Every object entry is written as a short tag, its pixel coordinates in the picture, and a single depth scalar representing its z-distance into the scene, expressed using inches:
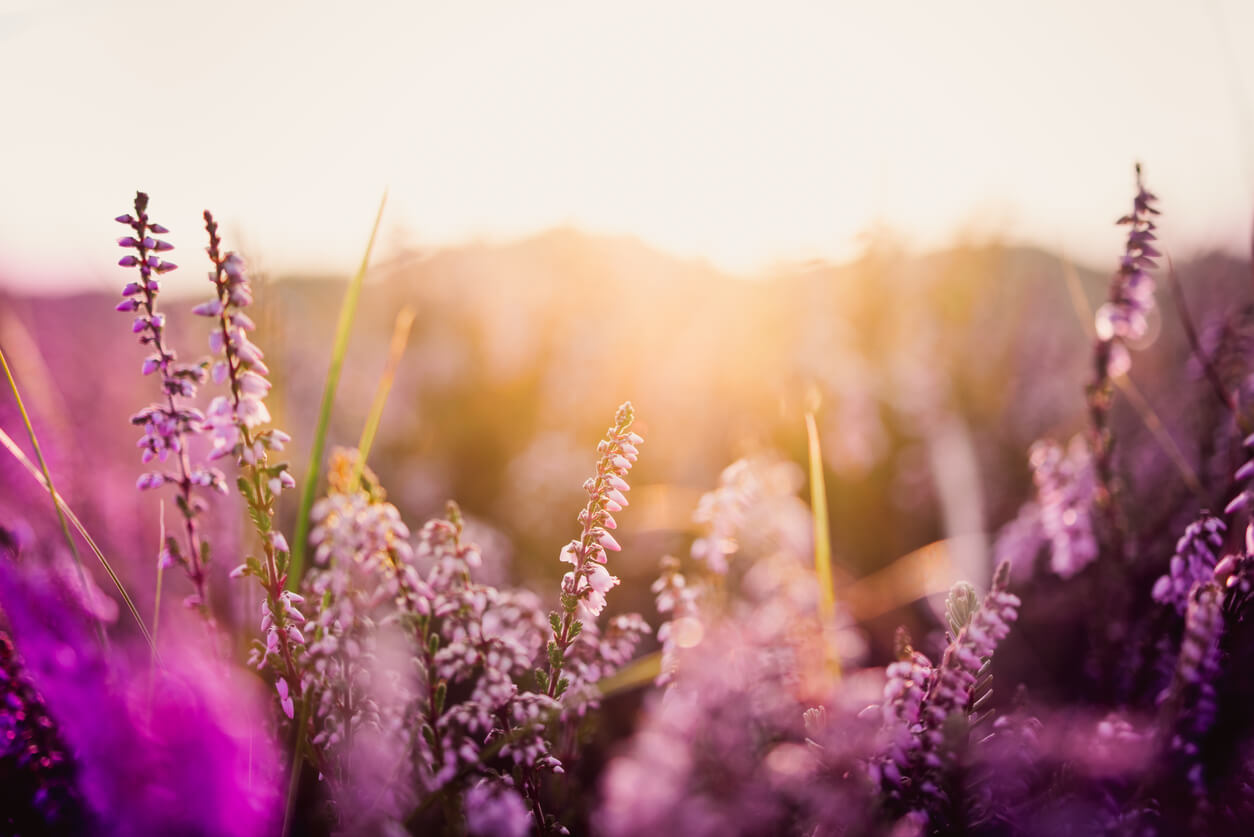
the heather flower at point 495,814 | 12.5
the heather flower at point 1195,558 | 14.3
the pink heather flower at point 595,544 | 13.7
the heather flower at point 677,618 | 14.4
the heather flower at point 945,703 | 13.2
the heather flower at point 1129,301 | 15.8
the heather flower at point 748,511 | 16.0
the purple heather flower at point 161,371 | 13.4
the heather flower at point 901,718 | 13.3
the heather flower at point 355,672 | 13.1
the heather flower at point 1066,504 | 17.1
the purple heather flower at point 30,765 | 13.4
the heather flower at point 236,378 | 13.2
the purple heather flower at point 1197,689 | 12.9
